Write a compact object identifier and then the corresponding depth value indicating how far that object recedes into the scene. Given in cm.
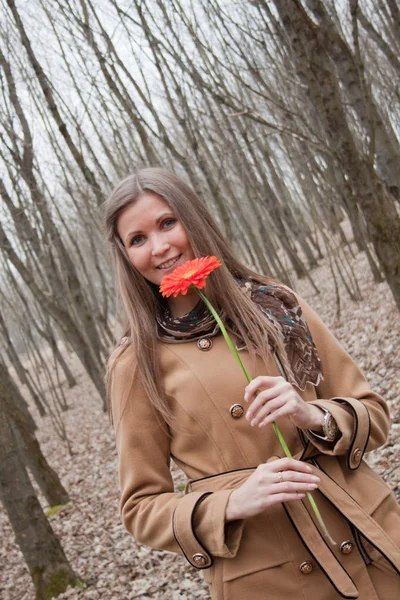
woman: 151
